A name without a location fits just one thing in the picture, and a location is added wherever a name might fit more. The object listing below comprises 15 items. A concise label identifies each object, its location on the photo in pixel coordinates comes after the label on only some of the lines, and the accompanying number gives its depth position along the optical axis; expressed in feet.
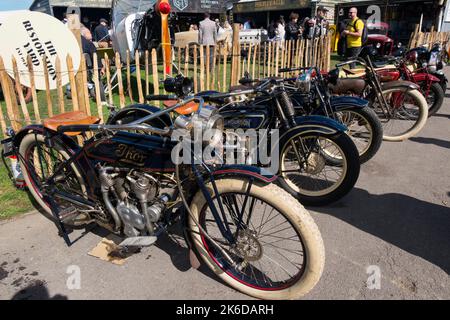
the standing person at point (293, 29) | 43.24
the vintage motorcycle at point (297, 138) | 10.08
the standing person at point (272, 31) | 50.22
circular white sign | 12.53
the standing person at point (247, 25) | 61.76
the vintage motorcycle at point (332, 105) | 11.98
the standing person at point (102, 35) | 42.86
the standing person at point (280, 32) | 47.67
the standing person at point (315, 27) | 39.01
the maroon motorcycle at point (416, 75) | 17.37
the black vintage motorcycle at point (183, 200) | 6.25
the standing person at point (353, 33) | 24.61
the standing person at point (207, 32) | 35.90
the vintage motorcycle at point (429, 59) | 19.46
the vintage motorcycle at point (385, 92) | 15.42
